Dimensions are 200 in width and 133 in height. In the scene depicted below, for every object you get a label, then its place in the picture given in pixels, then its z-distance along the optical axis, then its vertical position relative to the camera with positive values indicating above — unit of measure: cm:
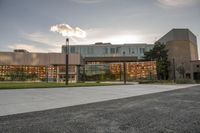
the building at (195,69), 6475 +72
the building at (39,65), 5872 +355
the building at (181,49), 6700 +992
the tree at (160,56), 6512 +672
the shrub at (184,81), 3709 -255
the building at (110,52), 8622 +1183
